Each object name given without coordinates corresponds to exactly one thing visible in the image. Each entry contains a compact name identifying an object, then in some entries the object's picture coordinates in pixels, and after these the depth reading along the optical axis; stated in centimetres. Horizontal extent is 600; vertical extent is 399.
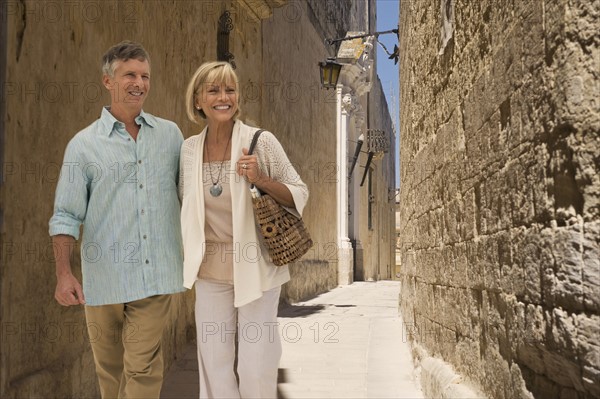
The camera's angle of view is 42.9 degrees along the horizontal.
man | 296
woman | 287
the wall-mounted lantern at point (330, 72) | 1284
